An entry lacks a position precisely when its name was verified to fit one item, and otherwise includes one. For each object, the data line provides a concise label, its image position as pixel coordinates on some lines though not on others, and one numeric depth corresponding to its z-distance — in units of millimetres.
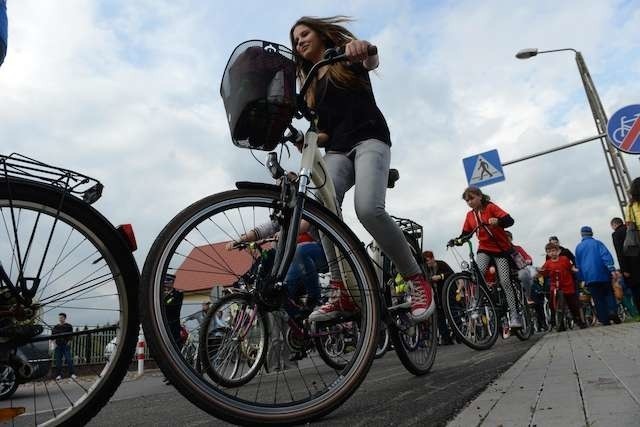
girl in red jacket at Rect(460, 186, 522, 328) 6930
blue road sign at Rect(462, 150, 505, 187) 12789
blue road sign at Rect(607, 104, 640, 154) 7977
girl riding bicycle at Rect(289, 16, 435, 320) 3160
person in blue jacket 10039
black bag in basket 2363
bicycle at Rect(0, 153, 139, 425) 1970
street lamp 14206
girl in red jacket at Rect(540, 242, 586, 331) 10969
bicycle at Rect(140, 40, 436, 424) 1945
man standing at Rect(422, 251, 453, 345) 9578
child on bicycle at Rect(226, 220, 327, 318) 2455
